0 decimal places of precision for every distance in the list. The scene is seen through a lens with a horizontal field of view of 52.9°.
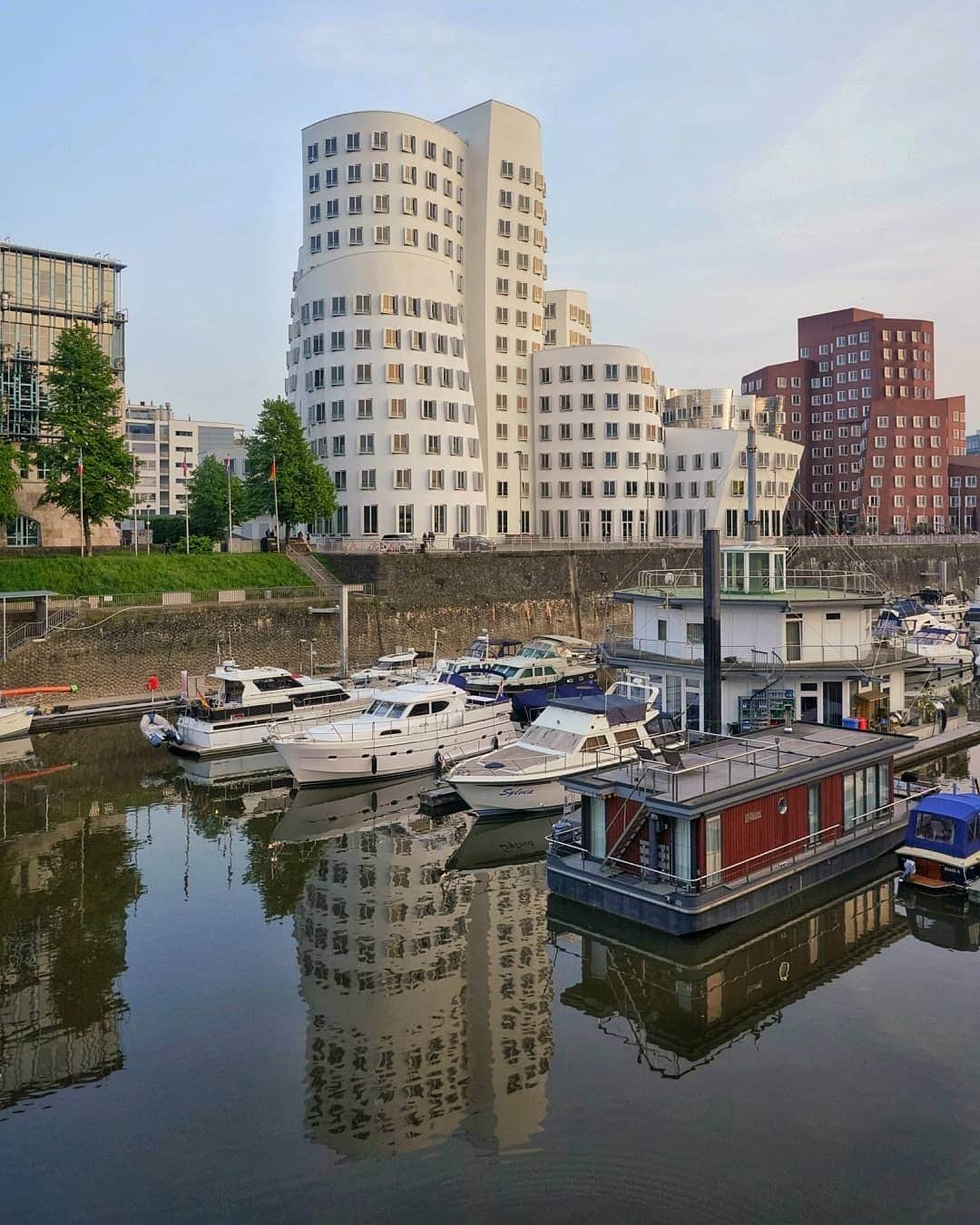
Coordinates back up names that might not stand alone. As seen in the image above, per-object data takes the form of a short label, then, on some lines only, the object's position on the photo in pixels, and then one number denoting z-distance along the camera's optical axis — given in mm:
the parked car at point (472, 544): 80188
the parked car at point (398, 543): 74625
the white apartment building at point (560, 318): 111125
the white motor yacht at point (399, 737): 36844
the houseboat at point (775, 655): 35094
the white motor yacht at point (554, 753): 31469
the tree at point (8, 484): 59125
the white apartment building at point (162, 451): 166375
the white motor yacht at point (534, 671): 50581
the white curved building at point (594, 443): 100625
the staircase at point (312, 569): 69000
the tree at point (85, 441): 61969
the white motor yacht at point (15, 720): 43969
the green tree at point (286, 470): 75375
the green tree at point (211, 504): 94875
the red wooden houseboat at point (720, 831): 22844
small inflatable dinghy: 42781
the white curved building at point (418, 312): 84438
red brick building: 146250
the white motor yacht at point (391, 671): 52000
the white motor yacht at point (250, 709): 41906
